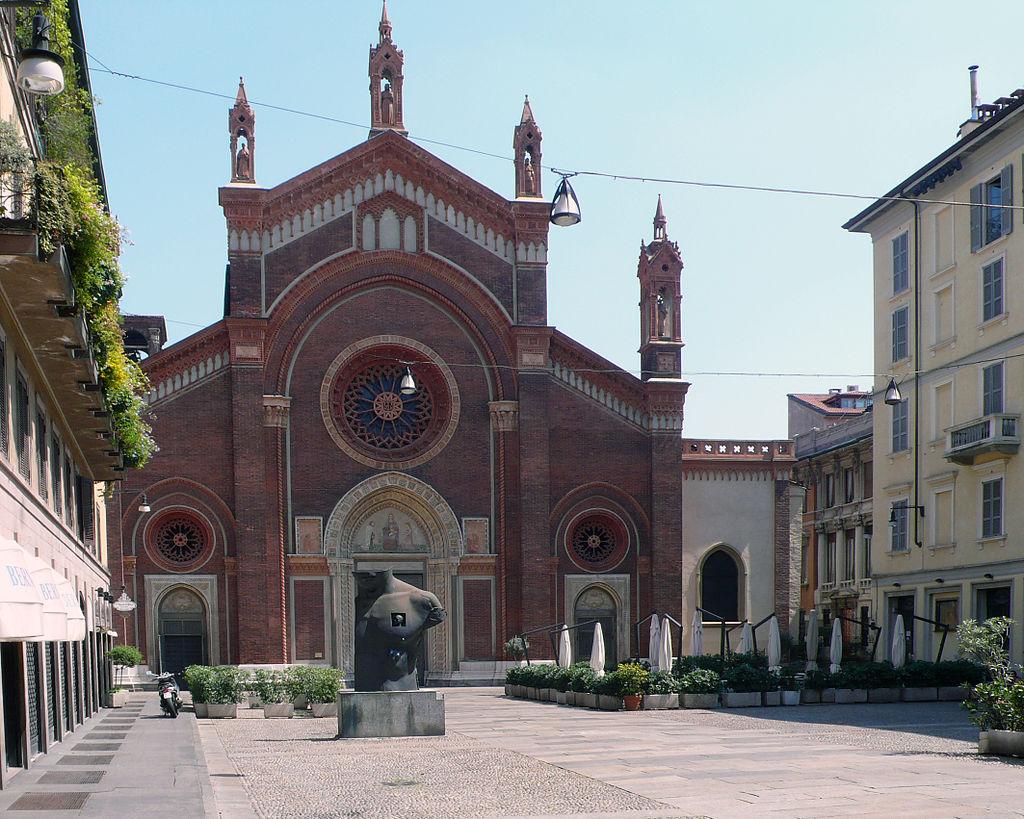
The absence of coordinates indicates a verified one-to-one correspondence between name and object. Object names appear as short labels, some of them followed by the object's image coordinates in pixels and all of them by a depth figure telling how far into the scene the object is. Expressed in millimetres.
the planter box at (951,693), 32094
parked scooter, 28906
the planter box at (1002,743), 18062
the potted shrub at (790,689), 30688
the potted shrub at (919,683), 31875
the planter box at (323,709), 29375
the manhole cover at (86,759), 19156
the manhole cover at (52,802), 14016
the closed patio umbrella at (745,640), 36303
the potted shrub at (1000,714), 18250
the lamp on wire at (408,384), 38750
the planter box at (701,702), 30344
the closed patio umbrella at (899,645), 32938
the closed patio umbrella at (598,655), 33281
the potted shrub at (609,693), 30375
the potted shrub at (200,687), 30422
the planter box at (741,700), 30344
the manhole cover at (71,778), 16484
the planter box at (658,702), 30266
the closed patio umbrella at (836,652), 34000
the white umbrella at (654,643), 34331
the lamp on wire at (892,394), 31062
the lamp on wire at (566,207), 21328
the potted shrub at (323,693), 29453
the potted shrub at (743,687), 30375
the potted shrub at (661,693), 30281
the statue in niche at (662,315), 45688
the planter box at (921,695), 31812
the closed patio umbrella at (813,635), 36791
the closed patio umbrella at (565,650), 36375
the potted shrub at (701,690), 30391
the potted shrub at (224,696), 30109
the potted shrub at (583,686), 32031
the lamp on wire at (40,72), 12492
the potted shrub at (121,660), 39656
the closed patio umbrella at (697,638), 35969
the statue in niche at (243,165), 43625
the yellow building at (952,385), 33812
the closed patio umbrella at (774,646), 33156
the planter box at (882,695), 31547
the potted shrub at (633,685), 30031
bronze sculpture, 22750
